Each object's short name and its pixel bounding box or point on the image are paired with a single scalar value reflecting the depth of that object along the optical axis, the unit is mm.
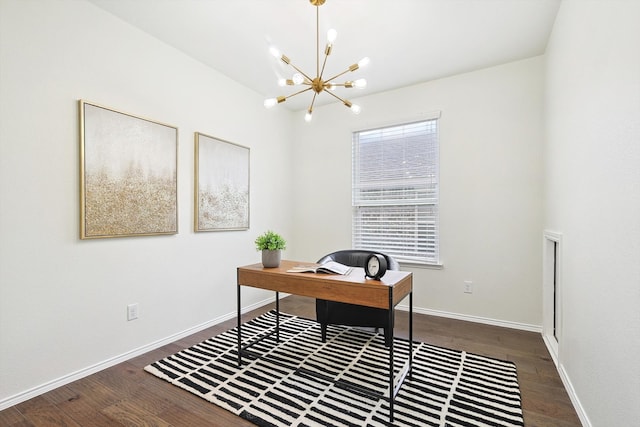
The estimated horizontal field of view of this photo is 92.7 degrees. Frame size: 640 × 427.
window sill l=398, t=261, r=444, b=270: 3557
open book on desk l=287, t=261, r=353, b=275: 2139
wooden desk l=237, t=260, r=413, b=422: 1783
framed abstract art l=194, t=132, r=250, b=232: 3170
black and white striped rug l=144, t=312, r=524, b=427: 1804
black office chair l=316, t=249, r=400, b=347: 2645
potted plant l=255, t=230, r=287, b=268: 2404
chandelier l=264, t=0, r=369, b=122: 2137
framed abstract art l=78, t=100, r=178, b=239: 2268
